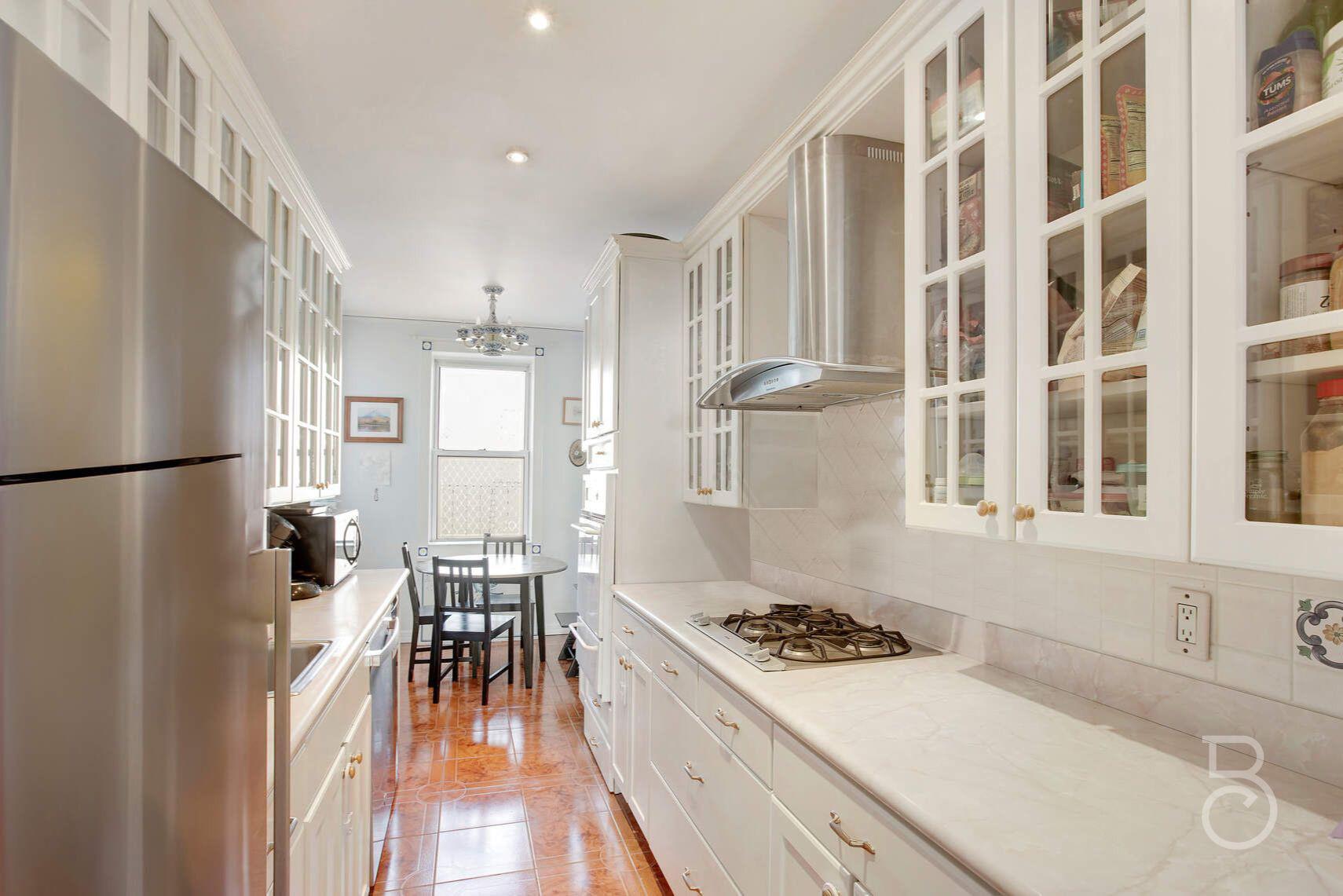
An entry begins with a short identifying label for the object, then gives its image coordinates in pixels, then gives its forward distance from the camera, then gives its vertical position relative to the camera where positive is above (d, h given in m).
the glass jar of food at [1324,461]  0.81 +0.00
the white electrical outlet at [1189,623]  1.23 -0.29
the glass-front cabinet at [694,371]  3.00 +0.39
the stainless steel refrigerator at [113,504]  0.35 -0.03
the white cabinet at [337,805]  1.39 -0.83
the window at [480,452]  5.95 +0.06
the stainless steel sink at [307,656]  1.74 -0.52
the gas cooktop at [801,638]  1.79 -0.51
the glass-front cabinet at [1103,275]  0.98 +0.29
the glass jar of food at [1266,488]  0.86 -0.03
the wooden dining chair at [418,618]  4.62 -1.11
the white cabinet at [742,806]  1.12 -0.76
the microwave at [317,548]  2.82 -0.37
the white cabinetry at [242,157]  1.33 +0.80
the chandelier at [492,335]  4.70 +0.83
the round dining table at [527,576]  4.40 -0.75
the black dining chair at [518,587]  4.84 -0.85
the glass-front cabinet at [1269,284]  0.82 +0.22
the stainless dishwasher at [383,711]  2.36 -0.93
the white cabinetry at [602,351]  3.25 +0.55
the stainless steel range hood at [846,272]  1.84 +0.51
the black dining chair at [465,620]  4.24 -1.03
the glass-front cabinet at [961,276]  1.29 +0.37
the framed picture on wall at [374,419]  5.67 +0.32
